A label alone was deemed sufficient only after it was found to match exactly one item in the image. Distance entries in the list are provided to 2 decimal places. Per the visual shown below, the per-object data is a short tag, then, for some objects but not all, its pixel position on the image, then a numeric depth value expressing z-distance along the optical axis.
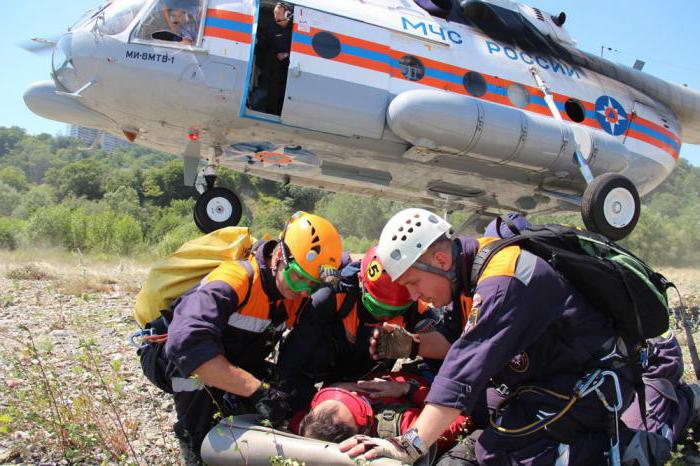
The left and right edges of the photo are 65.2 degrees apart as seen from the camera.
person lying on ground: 2.96
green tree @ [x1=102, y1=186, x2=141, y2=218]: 30.94
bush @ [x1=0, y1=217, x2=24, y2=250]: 17.33
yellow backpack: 3.49
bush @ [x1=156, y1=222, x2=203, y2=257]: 14.79
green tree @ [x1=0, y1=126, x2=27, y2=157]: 131.50
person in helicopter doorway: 7.28
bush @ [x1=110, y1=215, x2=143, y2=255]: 15.64
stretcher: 2.67
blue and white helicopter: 6.75
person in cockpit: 6.81
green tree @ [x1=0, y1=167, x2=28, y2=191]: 62.62
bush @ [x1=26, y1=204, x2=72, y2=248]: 17.25
